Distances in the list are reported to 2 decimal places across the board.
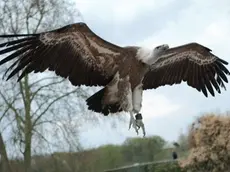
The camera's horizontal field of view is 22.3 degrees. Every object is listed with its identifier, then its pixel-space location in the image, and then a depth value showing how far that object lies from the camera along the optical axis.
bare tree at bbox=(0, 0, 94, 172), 21.41
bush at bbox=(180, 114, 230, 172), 17.58
